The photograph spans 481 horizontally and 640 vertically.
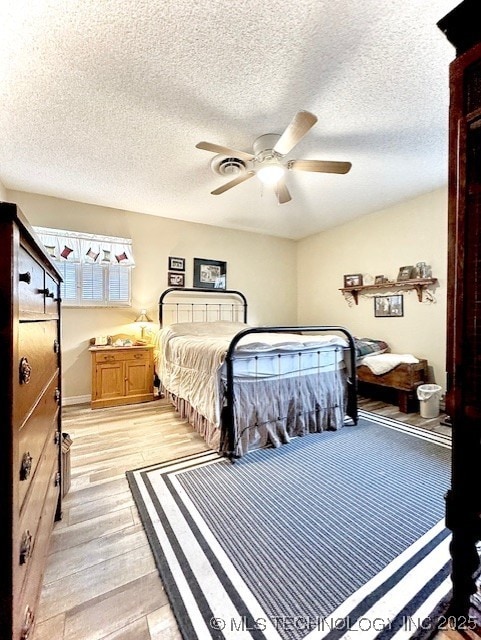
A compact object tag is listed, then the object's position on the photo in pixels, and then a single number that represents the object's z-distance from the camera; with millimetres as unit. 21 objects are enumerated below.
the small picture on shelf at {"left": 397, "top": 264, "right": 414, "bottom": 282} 3908
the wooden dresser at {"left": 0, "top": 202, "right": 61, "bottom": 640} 646
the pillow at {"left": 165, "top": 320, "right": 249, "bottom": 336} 3884
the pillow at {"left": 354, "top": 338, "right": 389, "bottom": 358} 3977
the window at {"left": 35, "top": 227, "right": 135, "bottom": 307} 3741
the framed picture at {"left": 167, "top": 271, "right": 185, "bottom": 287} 4543
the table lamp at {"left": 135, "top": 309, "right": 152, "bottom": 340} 4051
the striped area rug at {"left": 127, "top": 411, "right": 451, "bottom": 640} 1079
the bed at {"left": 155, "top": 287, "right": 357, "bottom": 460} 2320
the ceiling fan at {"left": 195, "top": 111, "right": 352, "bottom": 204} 1923
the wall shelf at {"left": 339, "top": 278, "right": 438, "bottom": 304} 3693
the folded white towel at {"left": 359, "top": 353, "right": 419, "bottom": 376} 3573
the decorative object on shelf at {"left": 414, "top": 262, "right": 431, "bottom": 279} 3737
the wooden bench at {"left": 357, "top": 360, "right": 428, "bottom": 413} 3422
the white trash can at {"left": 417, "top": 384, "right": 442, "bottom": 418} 3234
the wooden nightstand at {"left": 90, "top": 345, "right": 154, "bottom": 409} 3637
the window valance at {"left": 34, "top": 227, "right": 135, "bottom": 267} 3684
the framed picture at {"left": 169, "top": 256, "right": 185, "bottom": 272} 4555
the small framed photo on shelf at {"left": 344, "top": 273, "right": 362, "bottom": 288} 4605
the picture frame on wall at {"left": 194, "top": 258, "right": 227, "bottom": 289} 4785
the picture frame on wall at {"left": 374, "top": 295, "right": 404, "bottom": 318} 4102
